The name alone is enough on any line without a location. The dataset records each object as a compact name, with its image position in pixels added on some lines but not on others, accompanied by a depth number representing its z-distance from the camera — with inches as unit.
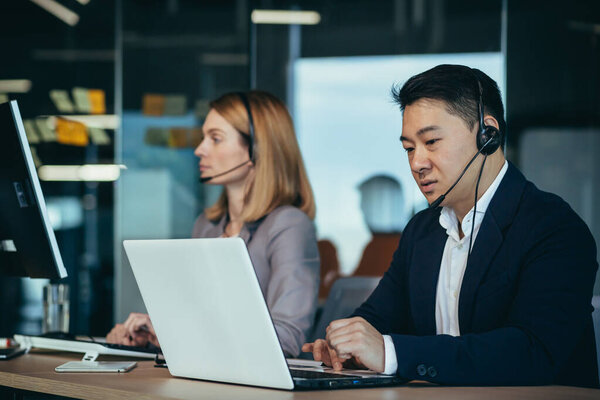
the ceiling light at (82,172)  177.6
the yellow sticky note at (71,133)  179.2
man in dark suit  59.4
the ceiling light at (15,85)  175.9
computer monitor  72.2
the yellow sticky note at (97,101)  181.2
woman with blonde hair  96.7
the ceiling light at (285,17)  177.6
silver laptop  53.6
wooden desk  54.0
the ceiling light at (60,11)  181.0
